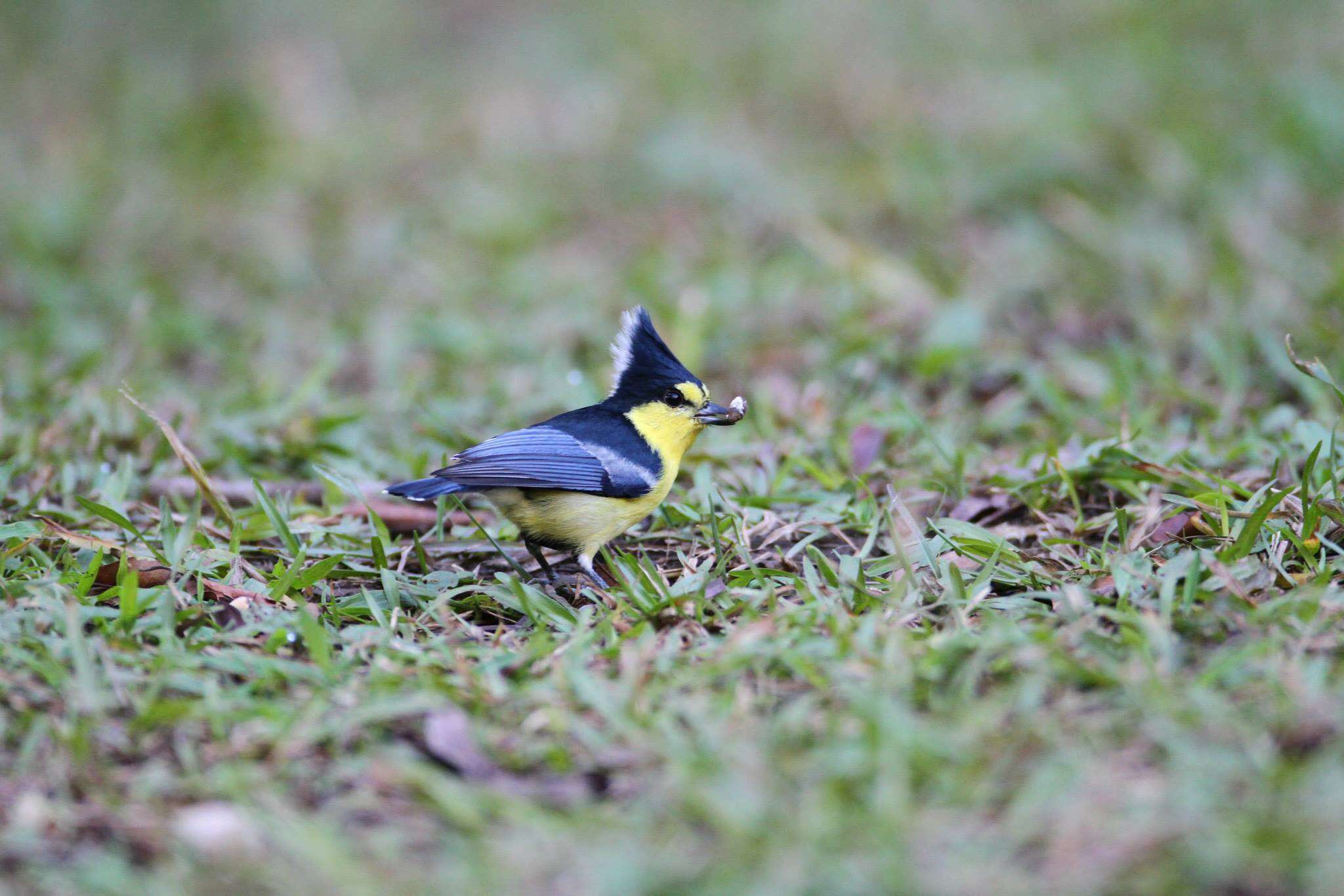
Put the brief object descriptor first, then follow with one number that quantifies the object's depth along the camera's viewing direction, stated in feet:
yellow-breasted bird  24.85
